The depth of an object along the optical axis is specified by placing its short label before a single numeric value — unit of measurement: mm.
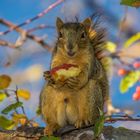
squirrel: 4898
